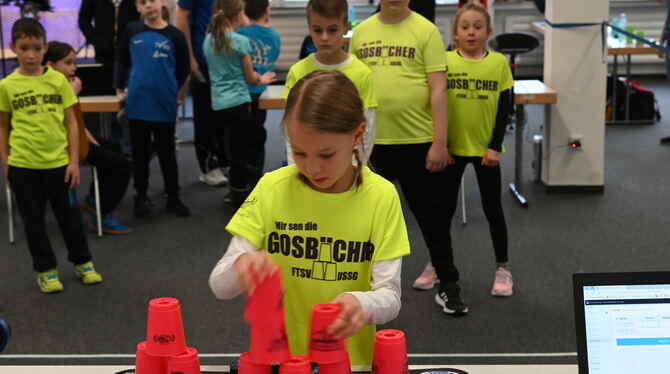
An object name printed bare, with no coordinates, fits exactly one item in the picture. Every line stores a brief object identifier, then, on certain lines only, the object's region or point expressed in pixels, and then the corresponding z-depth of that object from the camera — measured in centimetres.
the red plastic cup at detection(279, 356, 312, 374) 129
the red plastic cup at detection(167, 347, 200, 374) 140
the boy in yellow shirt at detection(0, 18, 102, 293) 413
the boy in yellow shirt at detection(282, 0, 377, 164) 315
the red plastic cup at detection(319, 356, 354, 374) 133
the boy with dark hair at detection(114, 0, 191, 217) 539
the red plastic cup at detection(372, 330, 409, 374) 137
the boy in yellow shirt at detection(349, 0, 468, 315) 355
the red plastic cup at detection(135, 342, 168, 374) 145
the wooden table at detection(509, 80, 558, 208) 552
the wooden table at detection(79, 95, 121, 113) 561
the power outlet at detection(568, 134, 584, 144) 579
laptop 137
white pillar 560
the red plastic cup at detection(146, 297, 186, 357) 143
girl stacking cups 164
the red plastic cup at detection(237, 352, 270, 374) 134
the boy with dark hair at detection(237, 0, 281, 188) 569
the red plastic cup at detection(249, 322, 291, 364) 132
